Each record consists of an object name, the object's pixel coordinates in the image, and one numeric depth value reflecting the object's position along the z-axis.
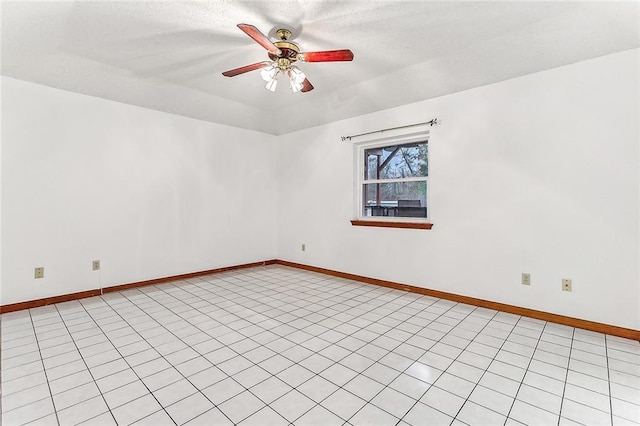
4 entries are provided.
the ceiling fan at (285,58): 2.22
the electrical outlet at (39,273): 3.12
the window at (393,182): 3.75
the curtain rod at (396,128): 3.46
